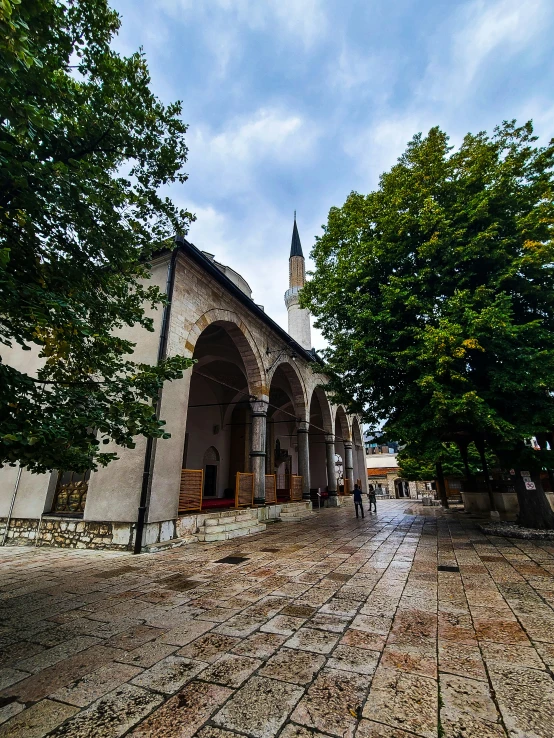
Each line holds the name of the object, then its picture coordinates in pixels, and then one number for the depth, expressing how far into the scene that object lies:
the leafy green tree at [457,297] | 6.96
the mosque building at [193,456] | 6.95
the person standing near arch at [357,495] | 13.10
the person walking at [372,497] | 15.71
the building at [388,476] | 34.69
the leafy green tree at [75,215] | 2.75
